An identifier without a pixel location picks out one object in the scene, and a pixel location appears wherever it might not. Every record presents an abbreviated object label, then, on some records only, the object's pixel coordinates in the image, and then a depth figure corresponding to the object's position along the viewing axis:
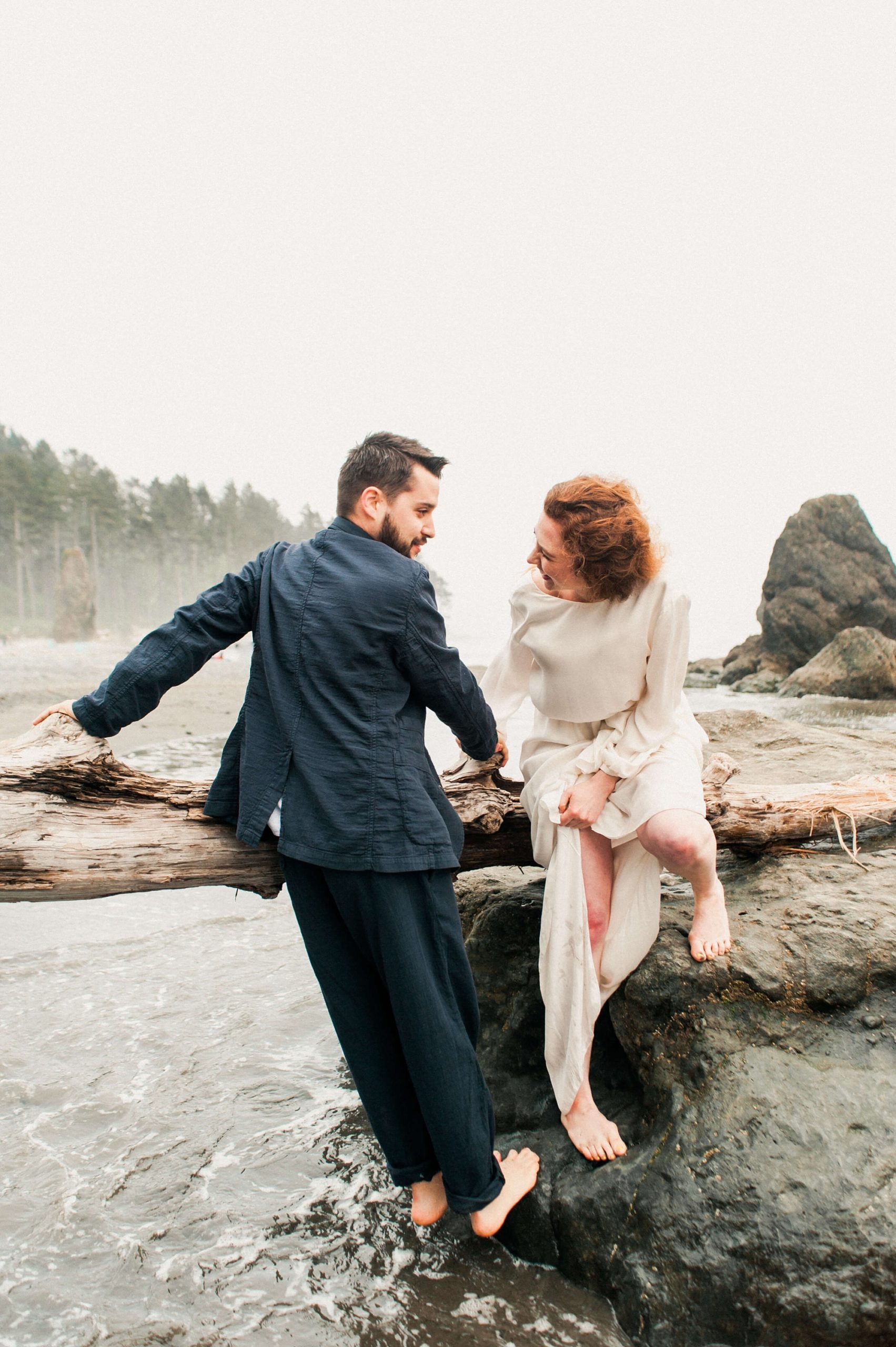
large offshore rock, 27.45
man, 2.27
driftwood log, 2.50
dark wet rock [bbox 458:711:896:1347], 2.06
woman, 2.57
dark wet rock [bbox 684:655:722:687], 29.47
